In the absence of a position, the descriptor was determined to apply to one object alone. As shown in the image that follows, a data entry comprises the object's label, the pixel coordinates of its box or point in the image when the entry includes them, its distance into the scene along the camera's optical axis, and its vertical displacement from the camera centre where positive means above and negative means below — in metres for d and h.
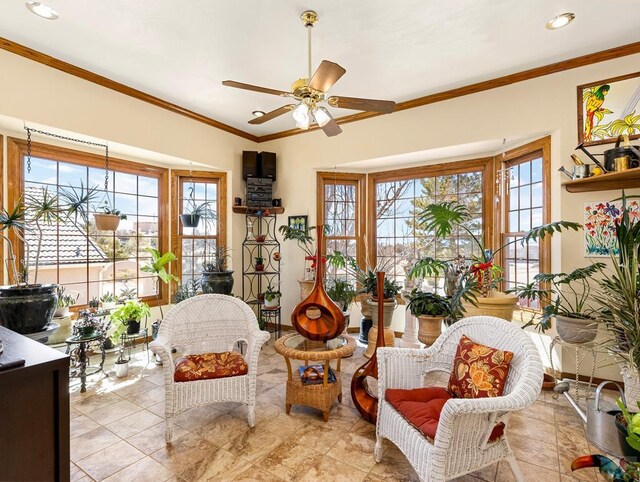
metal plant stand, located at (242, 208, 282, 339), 4.61 -0.22
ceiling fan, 1.94 +0.96
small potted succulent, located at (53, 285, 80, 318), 3.23 -0.69
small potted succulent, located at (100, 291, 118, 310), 3.67 -0.74
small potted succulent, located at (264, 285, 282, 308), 4.07 -0.78
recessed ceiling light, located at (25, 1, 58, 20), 2.17 +1.62
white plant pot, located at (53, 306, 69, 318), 3.22 -0.76
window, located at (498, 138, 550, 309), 3.20 +0.35
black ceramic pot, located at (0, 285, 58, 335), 2.26 -0.51
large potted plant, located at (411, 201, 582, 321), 2.72 -0.28
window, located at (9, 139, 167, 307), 3.27 +0.12
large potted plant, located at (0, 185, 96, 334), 2.26 -0.45
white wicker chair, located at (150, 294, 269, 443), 2.12 -0.80
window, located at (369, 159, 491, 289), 3.97 +0.44
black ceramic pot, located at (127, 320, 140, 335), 3.48 -0.99
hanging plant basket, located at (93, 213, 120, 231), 3.27 +0.18
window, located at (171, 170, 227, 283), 4.37 +0.22
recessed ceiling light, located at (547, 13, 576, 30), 2.29 +1.63
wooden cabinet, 1.16 -0.70
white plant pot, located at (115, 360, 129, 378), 3.06 -1.29
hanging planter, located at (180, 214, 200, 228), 4.05 +0.24
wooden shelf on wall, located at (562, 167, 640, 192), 2.57 +0.51
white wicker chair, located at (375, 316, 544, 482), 1.42 -0.83
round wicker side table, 2.20 -0.84
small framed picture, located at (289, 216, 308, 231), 4.52 +0.23
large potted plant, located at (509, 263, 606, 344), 2.43 -0.58
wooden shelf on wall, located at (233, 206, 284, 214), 4.48 +0.43
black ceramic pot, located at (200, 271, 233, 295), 3.83 -0.53
